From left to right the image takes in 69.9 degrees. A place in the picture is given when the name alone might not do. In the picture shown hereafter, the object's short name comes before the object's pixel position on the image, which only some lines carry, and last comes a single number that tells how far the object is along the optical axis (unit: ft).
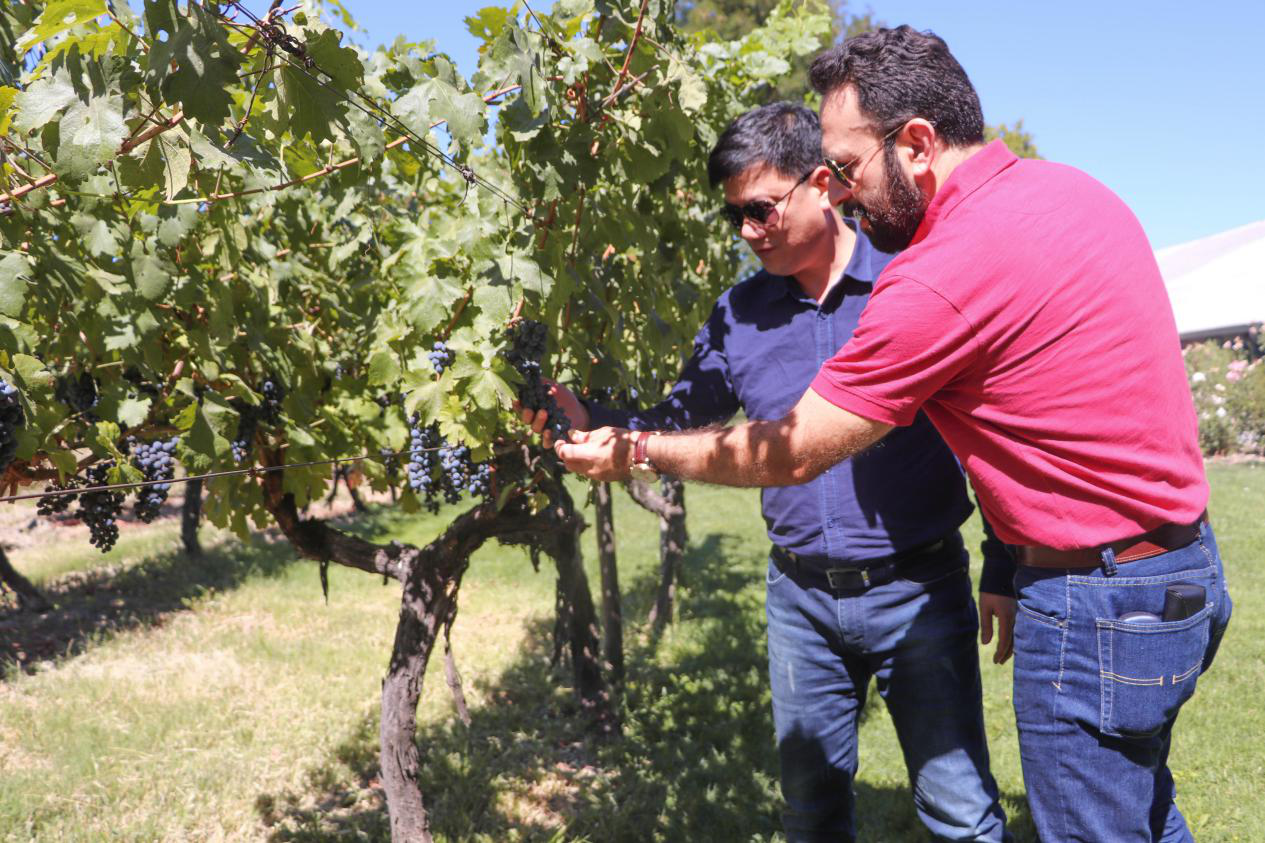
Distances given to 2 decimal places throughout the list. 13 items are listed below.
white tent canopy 59.88
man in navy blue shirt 6.67
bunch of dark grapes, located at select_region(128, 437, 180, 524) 8.91
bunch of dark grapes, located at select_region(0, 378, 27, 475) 5.81
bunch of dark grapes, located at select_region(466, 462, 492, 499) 8.68
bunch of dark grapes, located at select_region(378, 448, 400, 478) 10.83
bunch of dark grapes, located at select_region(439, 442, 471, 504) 8.34
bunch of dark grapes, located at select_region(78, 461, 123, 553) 8.71
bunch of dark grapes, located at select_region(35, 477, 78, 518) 8.64
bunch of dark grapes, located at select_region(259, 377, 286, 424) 9.96
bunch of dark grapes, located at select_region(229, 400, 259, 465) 9.69
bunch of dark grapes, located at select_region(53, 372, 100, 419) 8.56
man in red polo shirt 4.62
